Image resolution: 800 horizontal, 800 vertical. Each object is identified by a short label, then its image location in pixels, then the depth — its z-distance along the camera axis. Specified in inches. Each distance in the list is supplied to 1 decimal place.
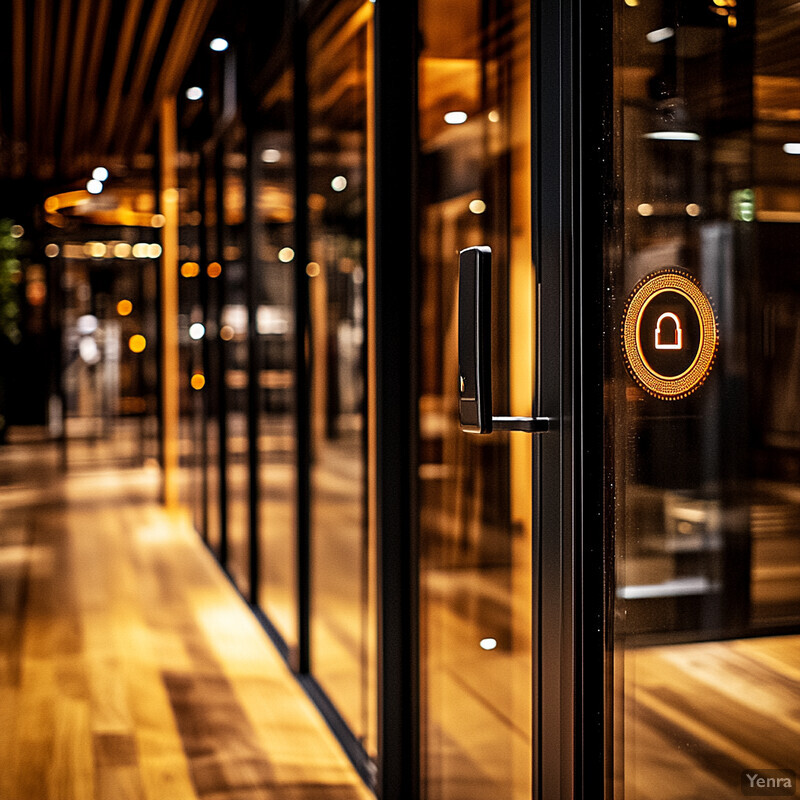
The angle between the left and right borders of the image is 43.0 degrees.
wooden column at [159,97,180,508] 343.3
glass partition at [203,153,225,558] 253.8
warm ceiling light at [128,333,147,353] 475.8
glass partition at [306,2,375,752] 128.7
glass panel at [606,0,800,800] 49.0
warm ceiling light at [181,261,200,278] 295.0
